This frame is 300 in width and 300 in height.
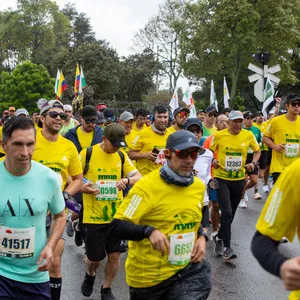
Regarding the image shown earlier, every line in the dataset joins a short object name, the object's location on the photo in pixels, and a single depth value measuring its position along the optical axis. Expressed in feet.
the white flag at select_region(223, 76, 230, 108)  60.26
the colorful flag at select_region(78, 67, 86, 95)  68.08
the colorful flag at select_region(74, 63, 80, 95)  68.37
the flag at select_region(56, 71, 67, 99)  64.16
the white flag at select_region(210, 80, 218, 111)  63.05
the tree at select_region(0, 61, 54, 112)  137.59
